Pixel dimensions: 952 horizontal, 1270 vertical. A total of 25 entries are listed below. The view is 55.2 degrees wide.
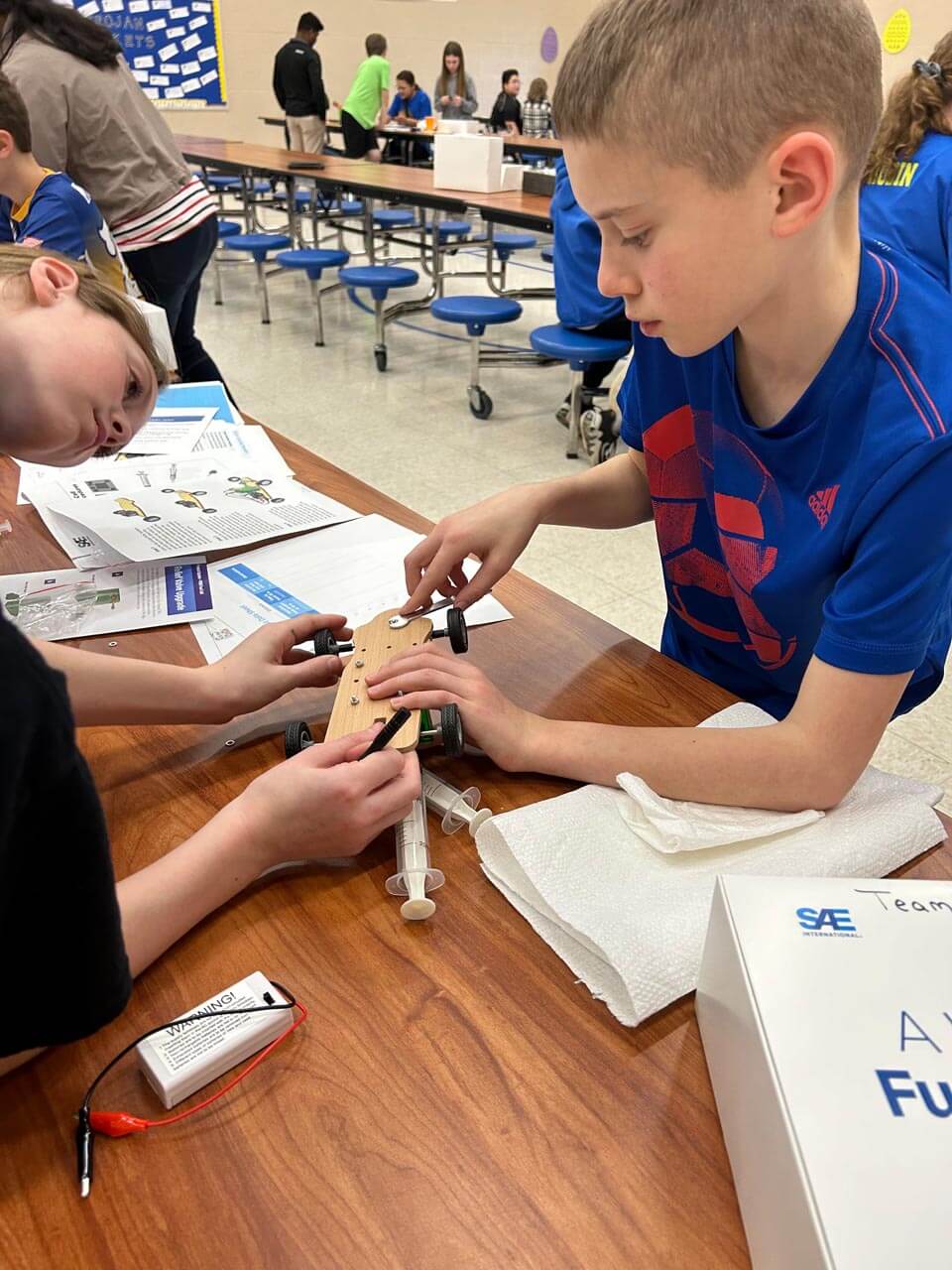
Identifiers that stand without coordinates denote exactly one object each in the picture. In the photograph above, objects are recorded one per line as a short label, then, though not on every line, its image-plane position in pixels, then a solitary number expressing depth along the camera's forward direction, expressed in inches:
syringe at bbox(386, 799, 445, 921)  25.3
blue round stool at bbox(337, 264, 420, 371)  162.2
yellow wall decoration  270.1
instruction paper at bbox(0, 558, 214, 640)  39.8
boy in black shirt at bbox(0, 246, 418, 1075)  15.8
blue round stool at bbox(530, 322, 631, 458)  120.6
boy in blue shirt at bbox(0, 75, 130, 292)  67.1
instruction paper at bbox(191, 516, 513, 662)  40.3
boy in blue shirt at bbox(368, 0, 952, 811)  24.9
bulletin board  314.5
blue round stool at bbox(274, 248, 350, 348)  173.5
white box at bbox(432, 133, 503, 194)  160.2
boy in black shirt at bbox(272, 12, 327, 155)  272.4
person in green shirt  295.3
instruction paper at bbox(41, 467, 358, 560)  46.3
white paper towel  23.2
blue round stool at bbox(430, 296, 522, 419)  141.6
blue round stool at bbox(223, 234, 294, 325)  190.2
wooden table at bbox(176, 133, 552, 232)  148.3
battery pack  20.7
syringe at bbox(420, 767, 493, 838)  28.7
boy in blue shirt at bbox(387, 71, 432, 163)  335.5
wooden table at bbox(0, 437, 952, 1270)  18.3
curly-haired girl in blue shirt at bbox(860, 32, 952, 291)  74.2
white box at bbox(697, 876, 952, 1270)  14.7
